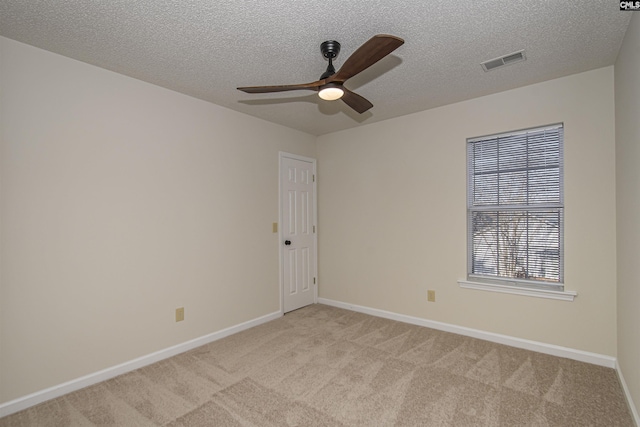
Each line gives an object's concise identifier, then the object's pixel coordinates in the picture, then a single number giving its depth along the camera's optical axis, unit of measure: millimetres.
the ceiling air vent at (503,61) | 2441
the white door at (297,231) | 4246
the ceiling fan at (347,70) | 1648
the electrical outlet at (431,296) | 3631
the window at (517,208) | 2945
